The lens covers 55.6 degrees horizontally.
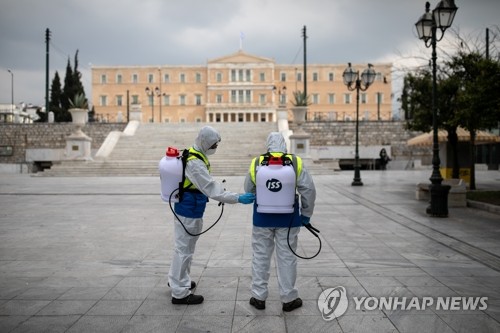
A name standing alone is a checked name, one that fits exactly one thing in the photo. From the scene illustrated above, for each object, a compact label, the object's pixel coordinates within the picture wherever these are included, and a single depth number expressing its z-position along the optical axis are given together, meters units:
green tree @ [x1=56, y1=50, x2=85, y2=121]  58.09
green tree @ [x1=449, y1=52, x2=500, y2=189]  12.43
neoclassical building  87.06
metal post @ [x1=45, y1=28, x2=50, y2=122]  42.94
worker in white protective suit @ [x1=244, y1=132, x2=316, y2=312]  4.38
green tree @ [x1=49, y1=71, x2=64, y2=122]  59.28
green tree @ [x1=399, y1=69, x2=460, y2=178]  16.30
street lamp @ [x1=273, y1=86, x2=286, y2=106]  82.06
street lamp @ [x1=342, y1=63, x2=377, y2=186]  18.93
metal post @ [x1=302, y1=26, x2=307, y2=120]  45.00
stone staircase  25.84
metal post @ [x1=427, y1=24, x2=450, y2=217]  10.38
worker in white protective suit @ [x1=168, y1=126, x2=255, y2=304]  4.45
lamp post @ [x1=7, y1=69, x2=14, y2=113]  52.75
